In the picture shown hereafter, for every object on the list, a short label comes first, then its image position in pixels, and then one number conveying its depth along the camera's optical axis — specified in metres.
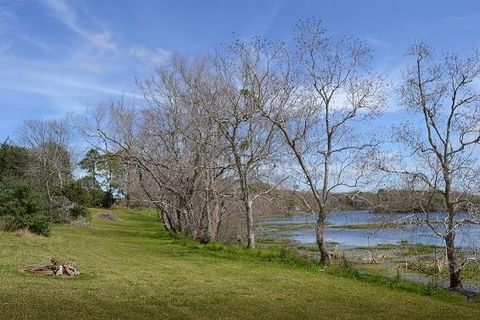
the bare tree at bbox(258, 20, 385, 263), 18.47
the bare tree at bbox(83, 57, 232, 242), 27.34
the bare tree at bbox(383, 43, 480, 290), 15.66
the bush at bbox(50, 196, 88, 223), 35.39
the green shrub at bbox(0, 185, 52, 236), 22.95
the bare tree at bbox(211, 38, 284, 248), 22.00
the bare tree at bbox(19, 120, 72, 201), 52.94
